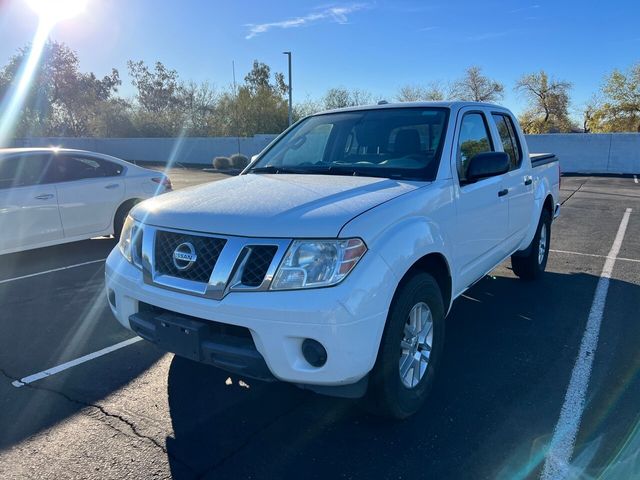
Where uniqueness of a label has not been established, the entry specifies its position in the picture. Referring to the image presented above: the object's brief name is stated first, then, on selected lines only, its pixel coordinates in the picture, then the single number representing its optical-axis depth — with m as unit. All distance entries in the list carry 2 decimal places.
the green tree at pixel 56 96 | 47.06
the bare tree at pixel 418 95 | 42.37
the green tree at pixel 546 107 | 48.97
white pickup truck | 2.45
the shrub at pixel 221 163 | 26.88
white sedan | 6.54
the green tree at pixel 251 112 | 43.19
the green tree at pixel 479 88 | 49.31
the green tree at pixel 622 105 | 38.12
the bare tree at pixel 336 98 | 44.91
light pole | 31.14
